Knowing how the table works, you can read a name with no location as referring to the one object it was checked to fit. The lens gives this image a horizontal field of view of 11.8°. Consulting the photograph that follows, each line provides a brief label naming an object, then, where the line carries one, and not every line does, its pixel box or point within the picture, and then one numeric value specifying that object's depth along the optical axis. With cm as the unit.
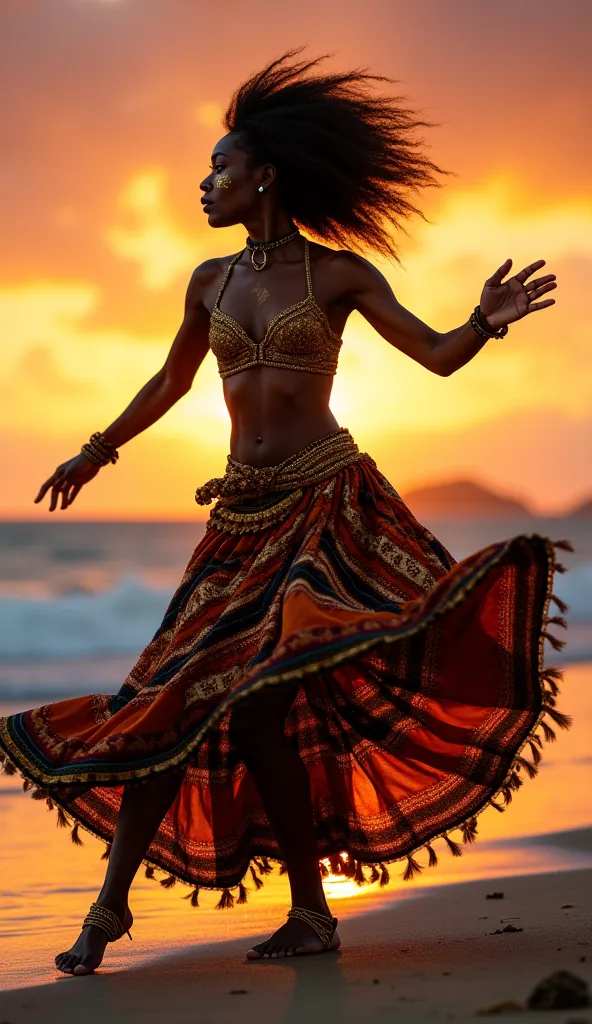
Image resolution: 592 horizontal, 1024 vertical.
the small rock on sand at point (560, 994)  580
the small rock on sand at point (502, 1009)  586
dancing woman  767
